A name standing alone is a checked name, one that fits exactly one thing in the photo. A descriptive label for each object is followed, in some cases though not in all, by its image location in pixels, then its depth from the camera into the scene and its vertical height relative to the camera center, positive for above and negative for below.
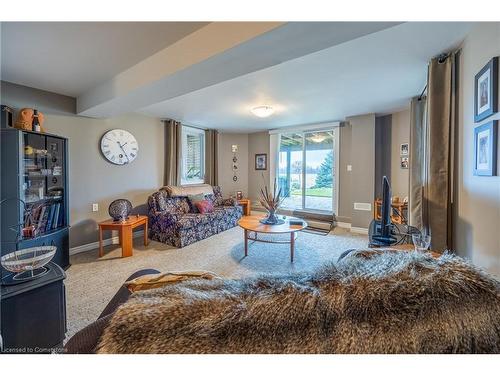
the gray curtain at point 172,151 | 4.56 +0.67
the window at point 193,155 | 5.22 +0.69
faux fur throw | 0.58 -0.38
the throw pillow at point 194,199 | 4.46 -0.34
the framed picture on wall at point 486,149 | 1.29 +0.22
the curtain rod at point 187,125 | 4.51 +1.36
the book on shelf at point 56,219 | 2.74 -0.46
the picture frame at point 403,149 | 3.99 +0.64
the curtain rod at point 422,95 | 2.80 +1.20
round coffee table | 3.03 -0.66
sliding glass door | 5.23 +0.33
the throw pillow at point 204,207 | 4.38 -0.49
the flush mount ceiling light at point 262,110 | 3.50 +1.17
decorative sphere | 3.33 -0.42
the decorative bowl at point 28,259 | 1.30 -0.49
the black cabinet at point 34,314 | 1.19 -0.77
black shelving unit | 2.19 -0.08
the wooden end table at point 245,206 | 5.71 -0.61
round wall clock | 3.58 +0.63
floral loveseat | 3.62 -0.65
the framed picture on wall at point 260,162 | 6.12 +0.60
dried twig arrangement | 3.55 -0.33
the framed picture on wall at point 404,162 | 4.01 +0.39
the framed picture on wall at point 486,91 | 1.28 +0.58
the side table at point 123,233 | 3.13 -0.72
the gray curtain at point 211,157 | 5.55 +0.66
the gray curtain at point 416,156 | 2.49 +0.36
